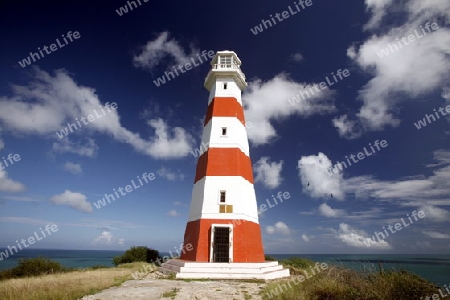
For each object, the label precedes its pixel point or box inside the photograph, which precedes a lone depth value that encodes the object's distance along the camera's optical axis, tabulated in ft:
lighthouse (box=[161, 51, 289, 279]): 43.95
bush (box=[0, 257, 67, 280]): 47.60
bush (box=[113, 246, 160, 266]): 73.26
